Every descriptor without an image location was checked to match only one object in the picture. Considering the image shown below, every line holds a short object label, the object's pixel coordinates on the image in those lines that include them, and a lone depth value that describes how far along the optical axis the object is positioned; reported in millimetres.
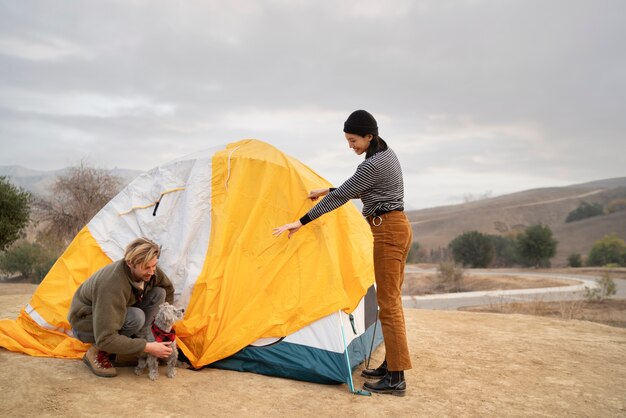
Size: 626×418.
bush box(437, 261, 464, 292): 25453
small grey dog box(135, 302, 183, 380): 4012
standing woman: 3980
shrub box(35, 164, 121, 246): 19391
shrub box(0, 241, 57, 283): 17094
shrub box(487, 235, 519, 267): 40219
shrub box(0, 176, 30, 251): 12453
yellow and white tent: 4320
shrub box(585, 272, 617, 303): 16047
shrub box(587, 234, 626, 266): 37256
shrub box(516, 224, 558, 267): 35469
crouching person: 3701
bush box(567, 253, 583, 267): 37531
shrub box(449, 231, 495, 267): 38312
